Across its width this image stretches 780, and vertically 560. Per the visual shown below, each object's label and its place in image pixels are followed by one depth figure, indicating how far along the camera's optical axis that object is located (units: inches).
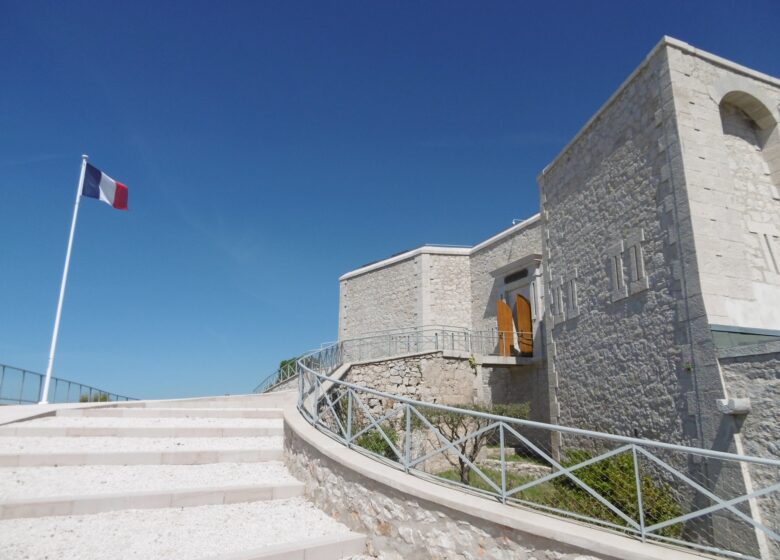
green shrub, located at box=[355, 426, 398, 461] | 279.0
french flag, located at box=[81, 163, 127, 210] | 419.5
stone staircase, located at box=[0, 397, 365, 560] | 134.1
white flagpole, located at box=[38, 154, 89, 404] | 353.4
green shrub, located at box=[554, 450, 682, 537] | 223.5
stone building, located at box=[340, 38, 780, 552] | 235.5
